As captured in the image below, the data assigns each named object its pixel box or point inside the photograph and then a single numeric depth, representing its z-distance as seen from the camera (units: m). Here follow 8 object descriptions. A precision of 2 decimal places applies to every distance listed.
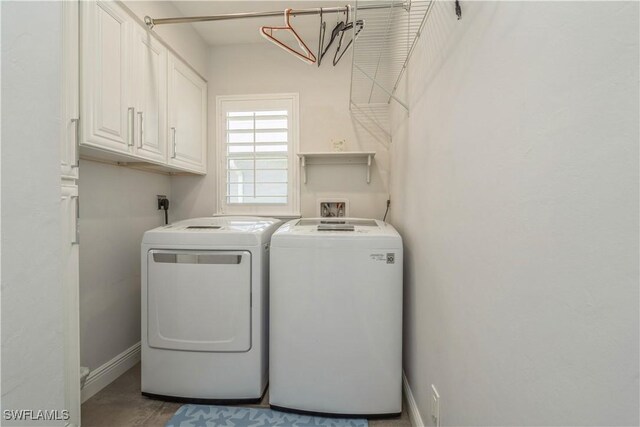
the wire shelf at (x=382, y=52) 1.16
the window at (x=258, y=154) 2.29
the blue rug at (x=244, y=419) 1.33
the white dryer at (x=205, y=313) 1.43
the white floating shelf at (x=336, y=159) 2.13
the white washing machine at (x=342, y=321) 1.33
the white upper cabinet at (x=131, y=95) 1.23
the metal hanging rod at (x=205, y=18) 1.56
